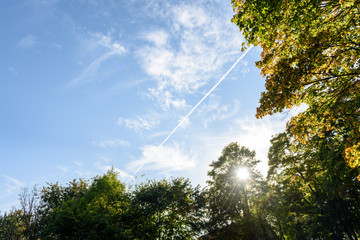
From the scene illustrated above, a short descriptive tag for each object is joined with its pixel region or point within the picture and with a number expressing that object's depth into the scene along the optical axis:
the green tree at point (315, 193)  16.94
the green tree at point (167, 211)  18.11
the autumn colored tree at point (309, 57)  5.63
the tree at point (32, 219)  24.27
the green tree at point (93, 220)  13.45
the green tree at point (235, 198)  18.42
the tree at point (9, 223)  24.84
